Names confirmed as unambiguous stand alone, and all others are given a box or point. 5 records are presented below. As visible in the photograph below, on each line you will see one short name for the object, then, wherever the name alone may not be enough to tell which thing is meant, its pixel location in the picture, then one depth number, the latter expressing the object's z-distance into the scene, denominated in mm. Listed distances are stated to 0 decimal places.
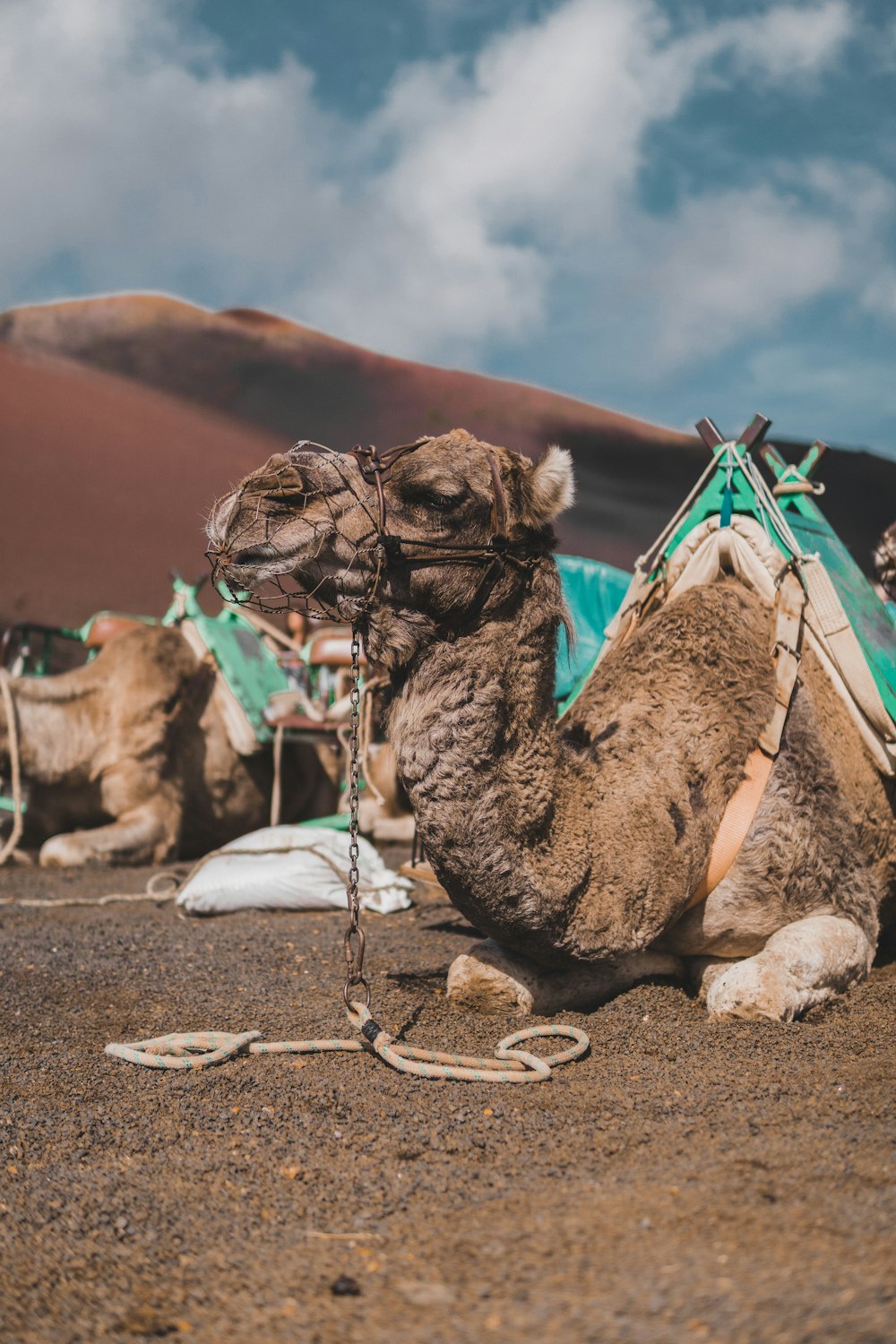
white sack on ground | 5586
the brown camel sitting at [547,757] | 2812
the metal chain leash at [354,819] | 2812
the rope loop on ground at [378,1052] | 2672
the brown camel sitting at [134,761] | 7449
